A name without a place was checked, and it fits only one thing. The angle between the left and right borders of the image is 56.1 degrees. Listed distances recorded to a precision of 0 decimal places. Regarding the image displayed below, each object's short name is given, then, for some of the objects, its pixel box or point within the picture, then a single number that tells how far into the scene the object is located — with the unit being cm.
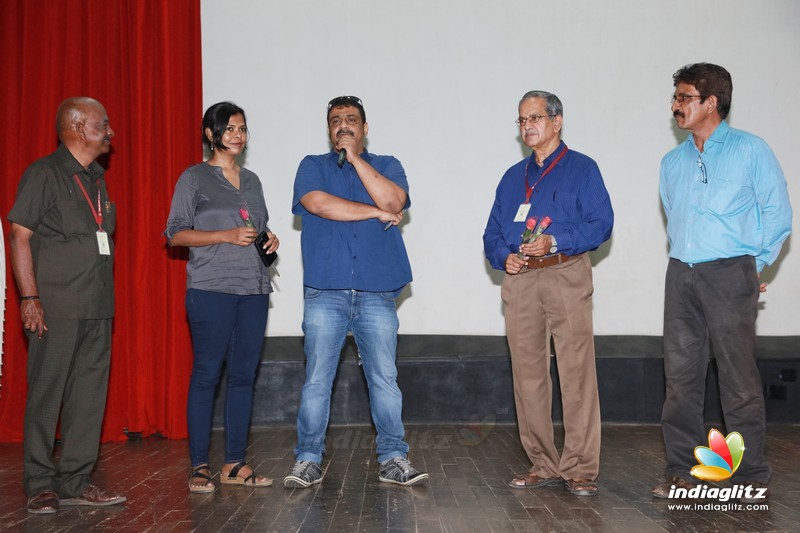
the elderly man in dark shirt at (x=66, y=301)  308
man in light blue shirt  314
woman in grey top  332
